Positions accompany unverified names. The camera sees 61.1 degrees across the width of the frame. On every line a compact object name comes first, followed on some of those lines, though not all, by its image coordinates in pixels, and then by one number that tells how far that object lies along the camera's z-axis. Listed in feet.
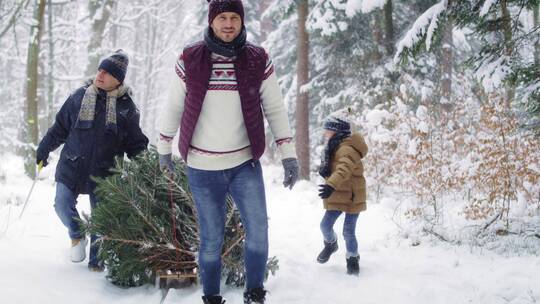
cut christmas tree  12.83
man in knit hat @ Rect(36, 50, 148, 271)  14.46
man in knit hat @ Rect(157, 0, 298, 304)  9.89
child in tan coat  16.21
